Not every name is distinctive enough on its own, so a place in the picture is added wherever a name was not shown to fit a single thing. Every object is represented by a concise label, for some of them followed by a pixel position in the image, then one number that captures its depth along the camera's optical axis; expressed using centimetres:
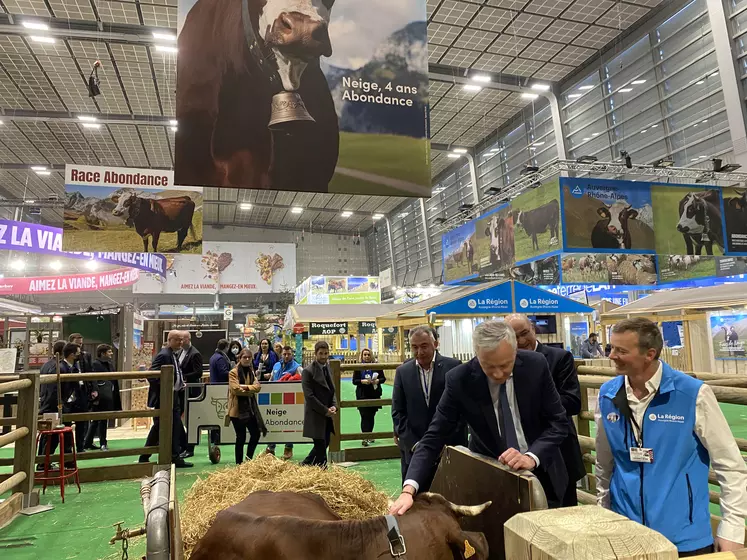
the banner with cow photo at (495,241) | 1332
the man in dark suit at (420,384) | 413
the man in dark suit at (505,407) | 223
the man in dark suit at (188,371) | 767
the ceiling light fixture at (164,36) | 1336
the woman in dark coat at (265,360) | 1092
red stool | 567
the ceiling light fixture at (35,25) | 1285
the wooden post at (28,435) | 530
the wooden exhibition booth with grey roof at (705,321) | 1253
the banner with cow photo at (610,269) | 1396
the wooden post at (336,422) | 716
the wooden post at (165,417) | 664
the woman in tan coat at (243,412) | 701
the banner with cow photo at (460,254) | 1554
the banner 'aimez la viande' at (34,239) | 1186
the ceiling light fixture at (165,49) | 1391
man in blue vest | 183
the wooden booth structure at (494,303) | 1035
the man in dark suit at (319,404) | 656
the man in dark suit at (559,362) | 352
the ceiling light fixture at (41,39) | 1362
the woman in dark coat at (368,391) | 871
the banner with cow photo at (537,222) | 1124
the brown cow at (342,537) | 162
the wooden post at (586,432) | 509
